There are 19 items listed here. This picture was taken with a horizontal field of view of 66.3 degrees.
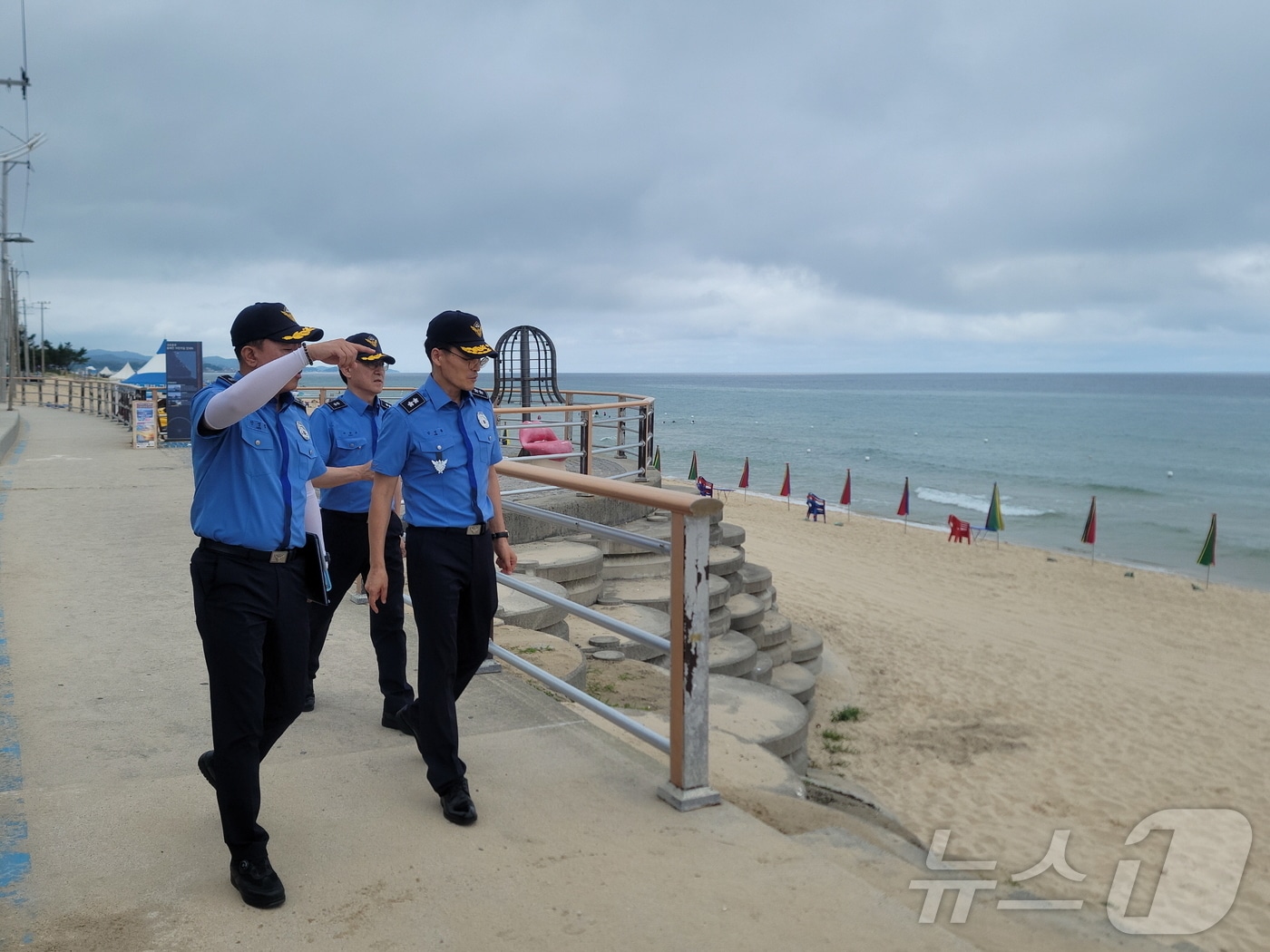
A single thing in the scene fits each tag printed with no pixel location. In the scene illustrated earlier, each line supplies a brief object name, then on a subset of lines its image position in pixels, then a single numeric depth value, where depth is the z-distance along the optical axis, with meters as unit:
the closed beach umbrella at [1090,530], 23.16
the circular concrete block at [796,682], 8.62
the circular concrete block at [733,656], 7.78
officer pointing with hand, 2.66
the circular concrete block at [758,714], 5.72
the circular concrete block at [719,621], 8.40
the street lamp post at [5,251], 33.12
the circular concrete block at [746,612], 8.98
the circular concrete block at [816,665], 9.91
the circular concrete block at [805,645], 9.76
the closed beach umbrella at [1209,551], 20.78
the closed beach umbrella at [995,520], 24.45
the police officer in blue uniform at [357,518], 3.99
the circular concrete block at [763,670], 8.39
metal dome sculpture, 15.74
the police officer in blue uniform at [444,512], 3.23
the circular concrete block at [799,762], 5.96
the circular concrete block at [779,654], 9.27
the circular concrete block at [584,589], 8.23
